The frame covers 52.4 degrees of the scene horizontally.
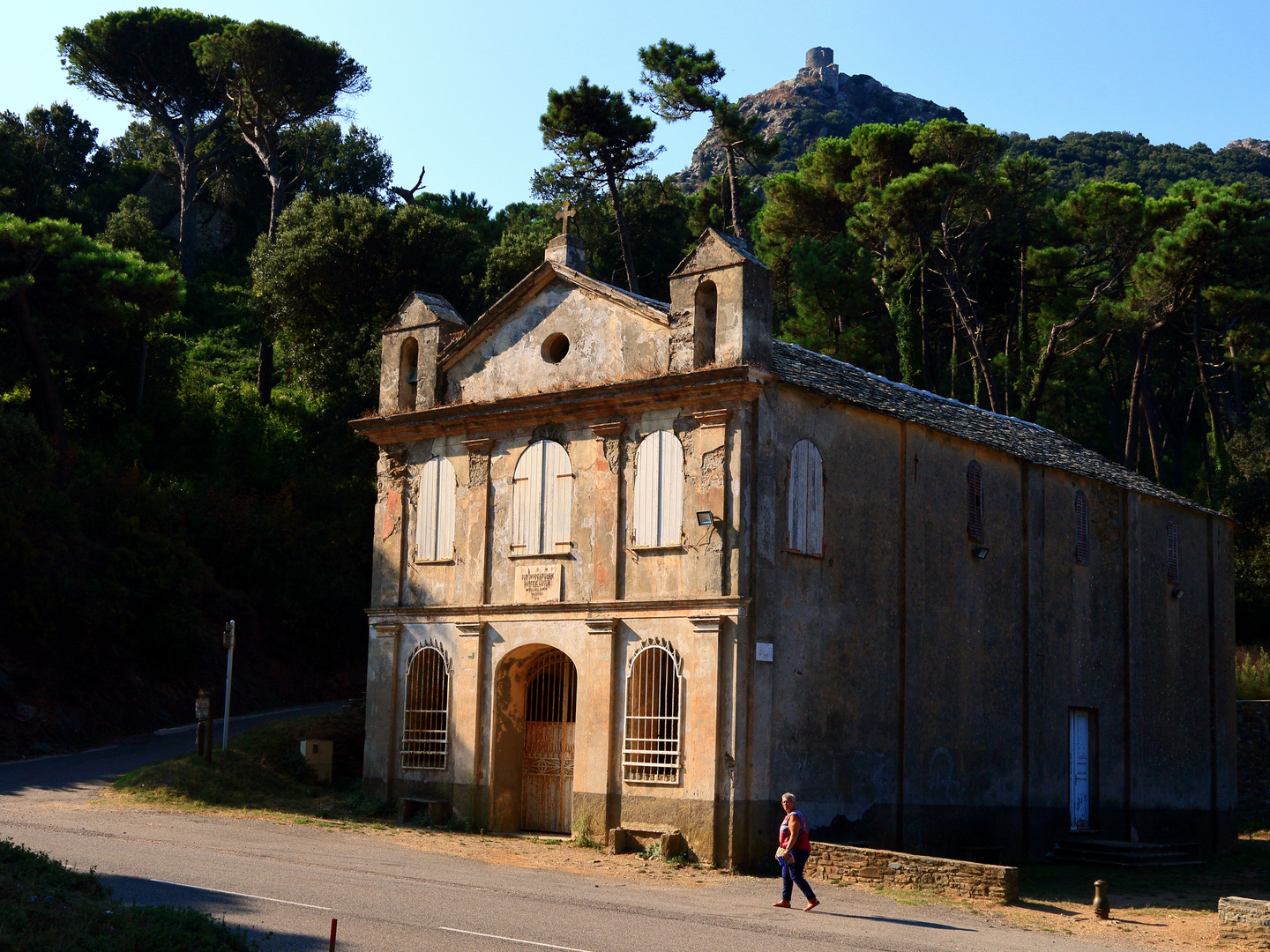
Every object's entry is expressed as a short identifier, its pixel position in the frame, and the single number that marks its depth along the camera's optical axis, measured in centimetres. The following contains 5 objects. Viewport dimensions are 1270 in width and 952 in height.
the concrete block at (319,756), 2438
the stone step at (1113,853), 2373
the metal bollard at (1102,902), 1616
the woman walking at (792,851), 1491
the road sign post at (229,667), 2300
